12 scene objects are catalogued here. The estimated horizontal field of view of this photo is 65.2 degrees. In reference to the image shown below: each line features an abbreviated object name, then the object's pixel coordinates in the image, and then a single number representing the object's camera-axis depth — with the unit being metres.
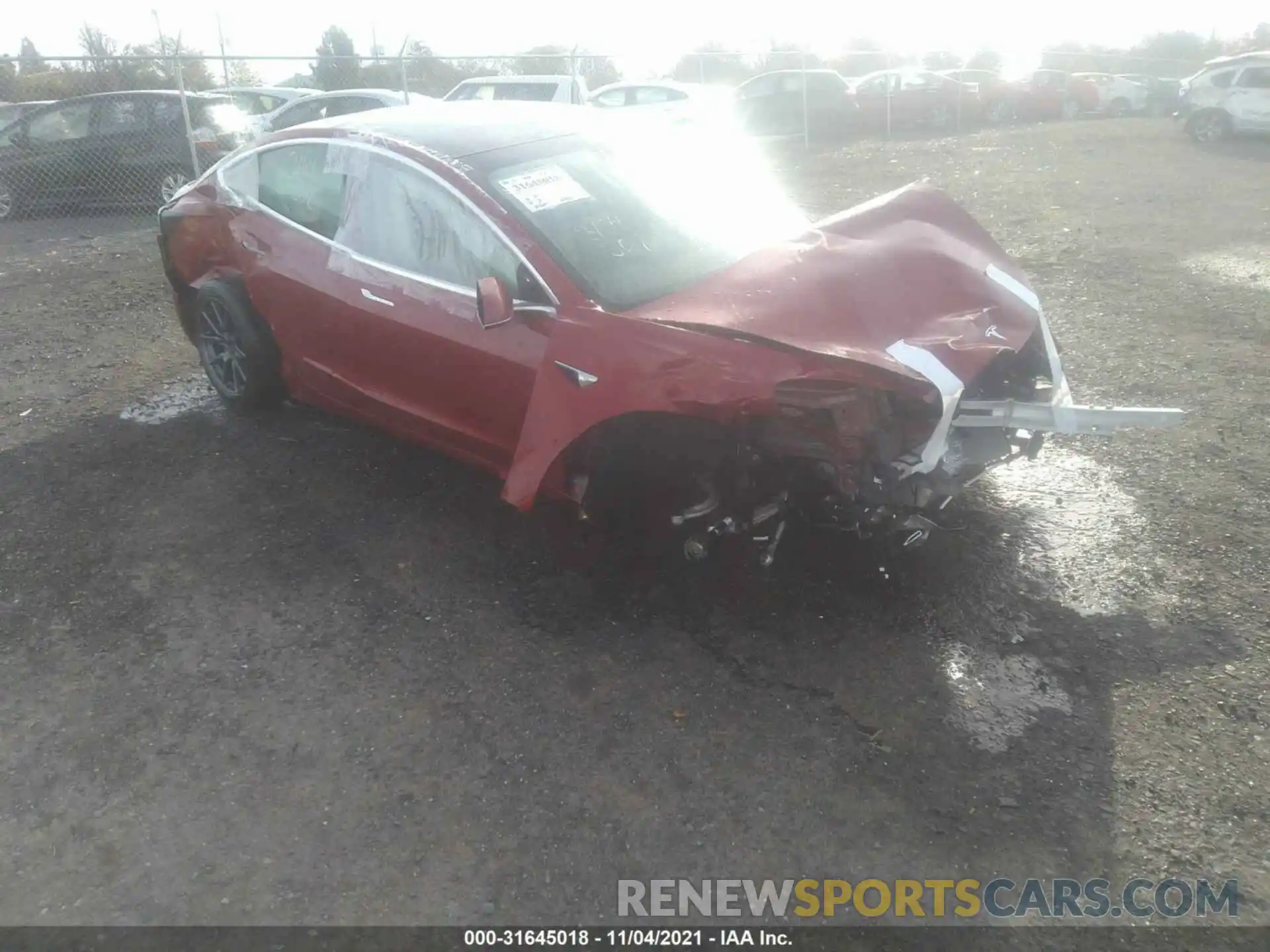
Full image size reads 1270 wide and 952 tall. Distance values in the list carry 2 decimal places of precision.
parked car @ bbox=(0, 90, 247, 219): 12.38
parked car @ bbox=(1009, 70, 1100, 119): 22.67
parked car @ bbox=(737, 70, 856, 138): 20.09
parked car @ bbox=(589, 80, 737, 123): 16.58
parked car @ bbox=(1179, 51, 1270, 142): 16.66
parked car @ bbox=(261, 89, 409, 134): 13.73
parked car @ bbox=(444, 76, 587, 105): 15.11
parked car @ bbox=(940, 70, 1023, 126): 22.41
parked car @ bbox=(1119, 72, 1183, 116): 24.33
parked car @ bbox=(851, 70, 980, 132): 21.12
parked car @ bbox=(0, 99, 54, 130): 14.21
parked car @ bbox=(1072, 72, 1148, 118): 24.45
